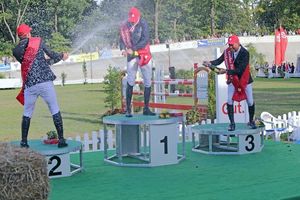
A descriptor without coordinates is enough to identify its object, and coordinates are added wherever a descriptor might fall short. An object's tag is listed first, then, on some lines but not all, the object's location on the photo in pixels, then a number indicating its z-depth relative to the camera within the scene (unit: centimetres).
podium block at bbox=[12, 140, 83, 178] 832
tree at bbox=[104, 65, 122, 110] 1928
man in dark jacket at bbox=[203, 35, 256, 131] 1039
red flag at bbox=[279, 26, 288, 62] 4615
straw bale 467
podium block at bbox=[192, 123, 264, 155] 1030
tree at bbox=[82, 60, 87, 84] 4697
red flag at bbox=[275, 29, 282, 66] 4619
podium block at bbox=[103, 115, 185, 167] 925
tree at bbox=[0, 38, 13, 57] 5556
